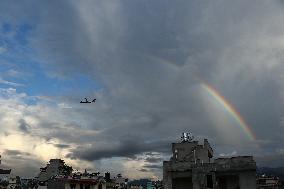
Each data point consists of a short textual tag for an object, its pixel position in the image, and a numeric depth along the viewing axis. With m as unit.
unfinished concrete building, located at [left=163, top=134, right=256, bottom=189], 71.62
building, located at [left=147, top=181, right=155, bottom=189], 147.00
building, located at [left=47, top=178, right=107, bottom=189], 83.50
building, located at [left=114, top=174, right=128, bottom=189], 131.25
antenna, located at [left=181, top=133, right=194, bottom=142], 91.80
